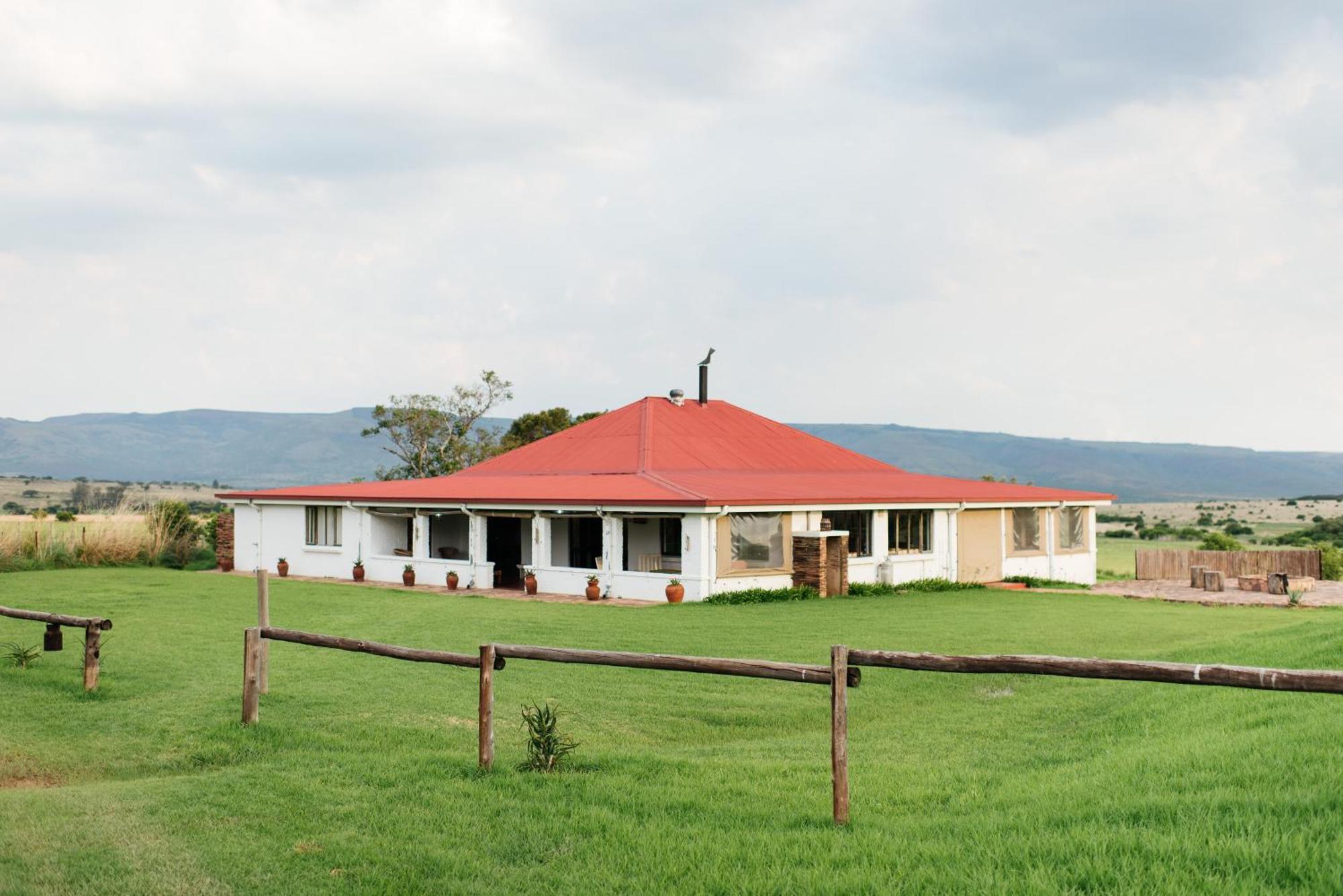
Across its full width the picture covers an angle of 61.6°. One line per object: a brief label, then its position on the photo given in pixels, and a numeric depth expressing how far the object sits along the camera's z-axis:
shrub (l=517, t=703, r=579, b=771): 8.45
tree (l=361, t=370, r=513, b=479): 56.41
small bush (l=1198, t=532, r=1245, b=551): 41.38
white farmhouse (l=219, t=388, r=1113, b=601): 26.39
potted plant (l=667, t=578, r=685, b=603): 25.23
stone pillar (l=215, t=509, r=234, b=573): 34.28
